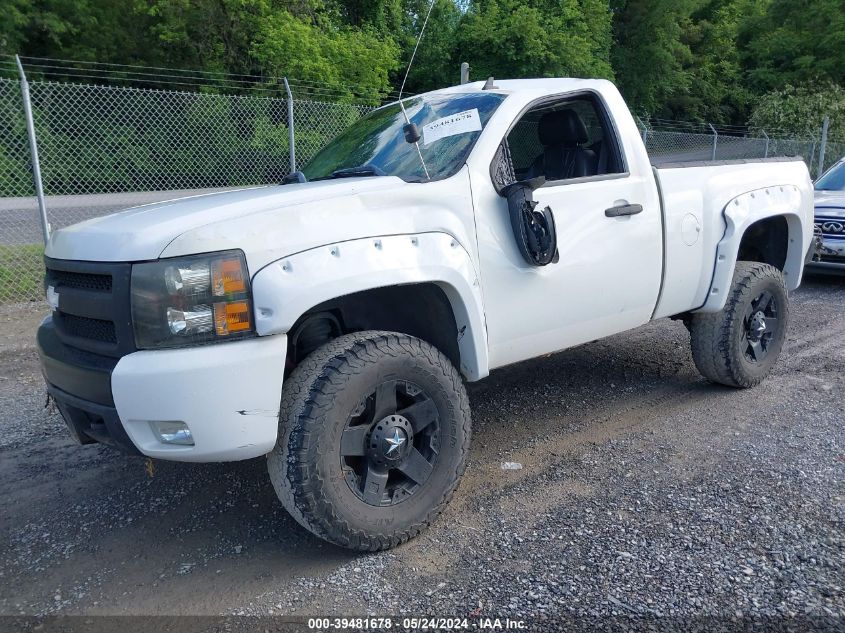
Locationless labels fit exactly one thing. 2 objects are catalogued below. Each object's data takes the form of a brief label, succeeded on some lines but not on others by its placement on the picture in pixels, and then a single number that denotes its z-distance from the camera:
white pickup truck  2.69
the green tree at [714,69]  32.66
